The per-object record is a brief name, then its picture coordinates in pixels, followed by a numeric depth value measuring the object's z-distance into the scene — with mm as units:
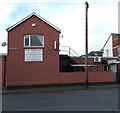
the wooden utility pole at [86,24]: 17392
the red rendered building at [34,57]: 16922
